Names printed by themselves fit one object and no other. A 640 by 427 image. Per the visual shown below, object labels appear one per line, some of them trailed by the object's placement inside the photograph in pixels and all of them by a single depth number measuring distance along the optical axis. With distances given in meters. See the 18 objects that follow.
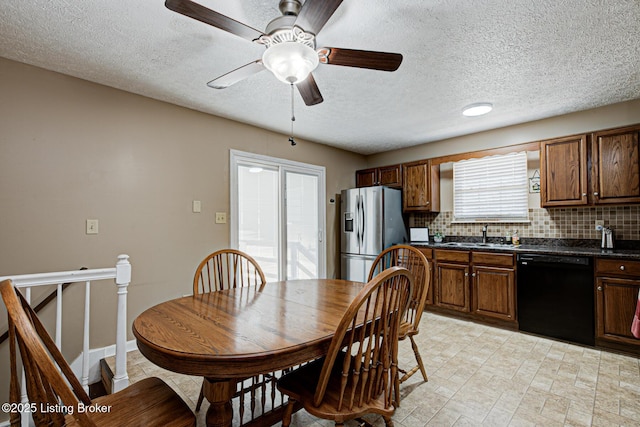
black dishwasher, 2.84
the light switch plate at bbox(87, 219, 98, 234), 2.55
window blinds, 3.76
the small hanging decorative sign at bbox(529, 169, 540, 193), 3.63
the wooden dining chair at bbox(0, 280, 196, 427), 0.77
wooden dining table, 1.09
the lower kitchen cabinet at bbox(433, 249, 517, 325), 3.29
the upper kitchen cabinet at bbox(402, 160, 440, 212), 4.31
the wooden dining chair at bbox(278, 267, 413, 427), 1.20
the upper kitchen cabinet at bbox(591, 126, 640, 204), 2.88
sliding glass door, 3.65
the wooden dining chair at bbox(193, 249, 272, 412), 2.04
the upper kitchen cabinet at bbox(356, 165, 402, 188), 4.66
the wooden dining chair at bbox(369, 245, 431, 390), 2.07
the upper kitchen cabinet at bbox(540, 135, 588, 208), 3.13
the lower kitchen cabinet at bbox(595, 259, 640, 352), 2.62
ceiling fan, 1.31
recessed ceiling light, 3.01
